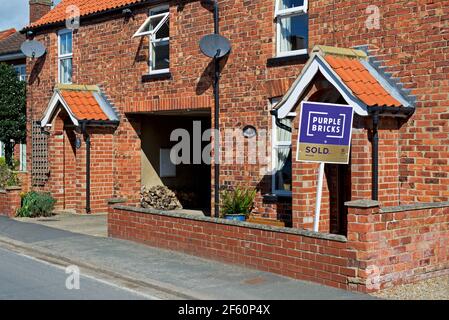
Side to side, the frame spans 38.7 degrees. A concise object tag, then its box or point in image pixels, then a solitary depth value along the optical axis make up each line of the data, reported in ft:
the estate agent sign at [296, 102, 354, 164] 29.04
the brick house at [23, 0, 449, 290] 34.17
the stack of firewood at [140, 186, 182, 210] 57.47
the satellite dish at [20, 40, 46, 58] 63.05
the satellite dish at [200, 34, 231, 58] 44.65
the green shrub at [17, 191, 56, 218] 55.11
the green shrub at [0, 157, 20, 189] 61.82
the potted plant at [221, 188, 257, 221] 42.32
